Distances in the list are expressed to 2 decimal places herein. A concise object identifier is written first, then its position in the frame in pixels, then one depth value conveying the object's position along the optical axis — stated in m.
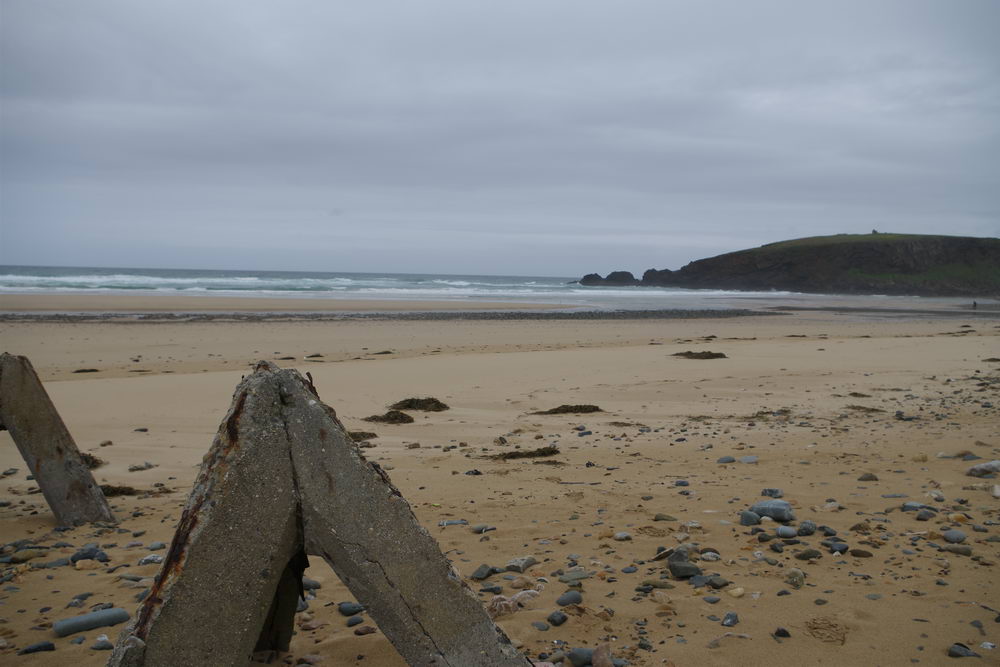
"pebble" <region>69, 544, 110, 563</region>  4.47
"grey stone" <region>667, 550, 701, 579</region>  3.99
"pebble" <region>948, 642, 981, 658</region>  3.06
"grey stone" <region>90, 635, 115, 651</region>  3.29
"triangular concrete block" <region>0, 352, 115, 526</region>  4.79
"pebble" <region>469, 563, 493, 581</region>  4.06
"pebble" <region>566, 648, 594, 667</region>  3.10
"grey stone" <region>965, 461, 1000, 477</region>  5.79
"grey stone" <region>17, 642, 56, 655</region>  3.28
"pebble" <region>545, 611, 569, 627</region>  3.48
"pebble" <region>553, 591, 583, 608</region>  3.68
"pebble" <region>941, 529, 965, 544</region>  4.37
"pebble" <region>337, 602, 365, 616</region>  3.71
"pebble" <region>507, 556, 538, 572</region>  4.19
